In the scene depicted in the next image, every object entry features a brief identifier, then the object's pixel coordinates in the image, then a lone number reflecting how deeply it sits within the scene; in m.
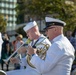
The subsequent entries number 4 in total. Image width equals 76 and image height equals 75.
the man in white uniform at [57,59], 3.81
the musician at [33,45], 4.48
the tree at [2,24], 48.75
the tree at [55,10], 26.06
